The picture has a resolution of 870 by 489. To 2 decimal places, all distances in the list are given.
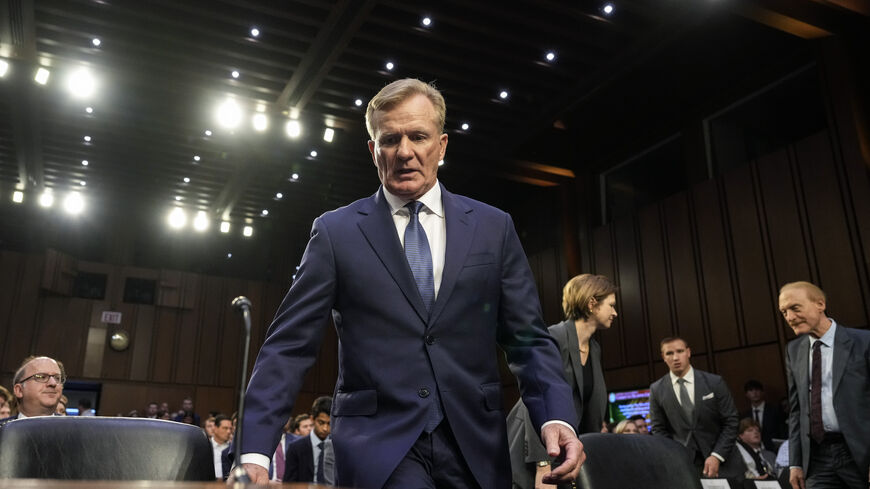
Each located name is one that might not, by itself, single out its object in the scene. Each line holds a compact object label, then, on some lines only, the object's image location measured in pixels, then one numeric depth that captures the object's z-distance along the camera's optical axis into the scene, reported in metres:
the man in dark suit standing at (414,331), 1.36
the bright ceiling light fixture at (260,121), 10.62
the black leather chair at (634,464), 1.91
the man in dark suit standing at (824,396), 3.51
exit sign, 14.88
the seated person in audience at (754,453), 5.70
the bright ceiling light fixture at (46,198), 14.19
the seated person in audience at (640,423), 7.69
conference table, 0.65
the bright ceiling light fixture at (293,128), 10.75
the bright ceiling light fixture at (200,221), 15.26
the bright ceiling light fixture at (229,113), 10.26
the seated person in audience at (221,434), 7.79
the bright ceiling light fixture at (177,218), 15.00
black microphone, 1.02
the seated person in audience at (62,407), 5.75
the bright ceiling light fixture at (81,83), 9.58
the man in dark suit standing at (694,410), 4.75
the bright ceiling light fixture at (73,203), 14.37
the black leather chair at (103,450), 1.45
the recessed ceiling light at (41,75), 9.55
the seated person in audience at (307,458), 5.71
